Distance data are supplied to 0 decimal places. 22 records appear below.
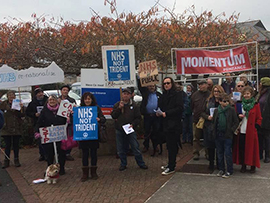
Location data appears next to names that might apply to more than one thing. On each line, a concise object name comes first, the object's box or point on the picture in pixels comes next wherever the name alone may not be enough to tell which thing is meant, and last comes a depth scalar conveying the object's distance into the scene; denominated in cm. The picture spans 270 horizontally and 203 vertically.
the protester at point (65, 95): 673
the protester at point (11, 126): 645
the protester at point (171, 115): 535
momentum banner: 691
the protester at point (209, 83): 754
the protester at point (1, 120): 550
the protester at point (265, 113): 599
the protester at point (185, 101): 798
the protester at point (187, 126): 812
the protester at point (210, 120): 546
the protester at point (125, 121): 577
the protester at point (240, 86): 594
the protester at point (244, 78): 707
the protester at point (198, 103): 624
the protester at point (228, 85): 886
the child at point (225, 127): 508
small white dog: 530
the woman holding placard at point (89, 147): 541
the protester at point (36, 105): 677
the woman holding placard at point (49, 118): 562
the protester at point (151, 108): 693
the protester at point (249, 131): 529
